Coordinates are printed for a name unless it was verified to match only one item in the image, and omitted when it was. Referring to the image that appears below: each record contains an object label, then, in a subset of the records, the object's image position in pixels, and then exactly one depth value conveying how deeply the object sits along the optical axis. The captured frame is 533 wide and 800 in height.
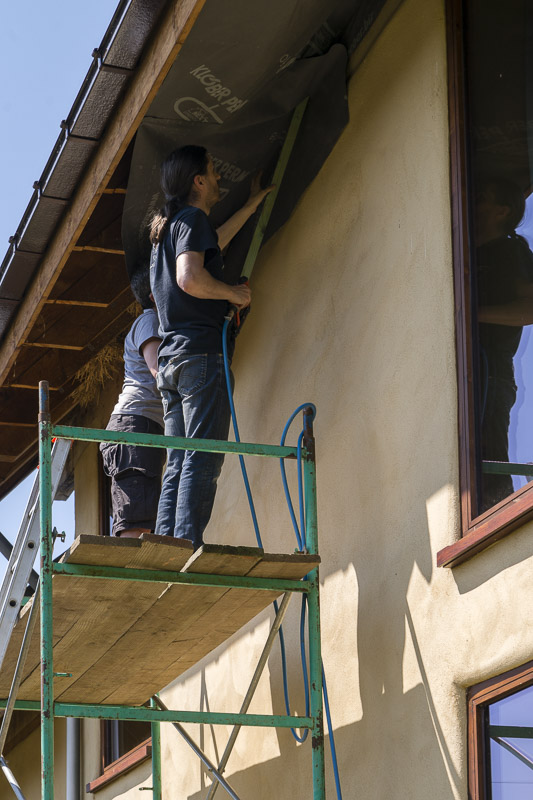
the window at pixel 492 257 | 4.36
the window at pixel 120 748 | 7.74
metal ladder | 5.74
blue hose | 5.05
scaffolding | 4.53
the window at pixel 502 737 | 3.98
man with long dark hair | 5.29
